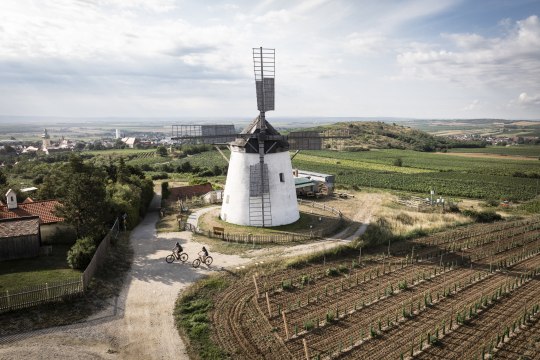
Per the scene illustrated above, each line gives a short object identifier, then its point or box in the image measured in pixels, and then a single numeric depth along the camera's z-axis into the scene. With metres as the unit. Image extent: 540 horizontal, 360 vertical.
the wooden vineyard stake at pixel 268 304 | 17.97
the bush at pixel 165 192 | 45.25
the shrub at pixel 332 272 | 23.17
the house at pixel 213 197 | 43.03
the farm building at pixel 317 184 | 47.63
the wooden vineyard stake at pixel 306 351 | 13.97
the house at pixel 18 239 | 23.02
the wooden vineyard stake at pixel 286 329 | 15.94
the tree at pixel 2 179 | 44.62
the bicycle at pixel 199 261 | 24.02
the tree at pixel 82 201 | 24.23
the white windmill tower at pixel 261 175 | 31.31
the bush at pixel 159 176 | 65.45
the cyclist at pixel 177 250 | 24.30
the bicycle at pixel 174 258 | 24.54
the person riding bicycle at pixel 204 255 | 23.83
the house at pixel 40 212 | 26.81
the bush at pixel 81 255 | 21.77
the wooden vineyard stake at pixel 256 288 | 20.04
